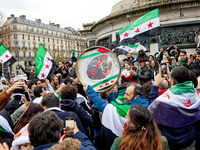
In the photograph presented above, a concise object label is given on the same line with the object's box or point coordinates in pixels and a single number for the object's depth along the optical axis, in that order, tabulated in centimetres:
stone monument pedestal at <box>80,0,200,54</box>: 991
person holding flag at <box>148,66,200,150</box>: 265
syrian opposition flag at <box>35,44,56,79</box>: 786
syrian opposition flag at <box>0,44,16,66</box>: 1012
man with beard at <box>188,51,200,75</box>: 640
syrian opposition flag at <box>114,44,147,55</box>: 763
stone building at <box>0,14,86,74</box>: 7588
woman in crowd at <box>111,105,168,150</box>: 185
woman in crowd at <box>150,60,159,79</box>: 673
